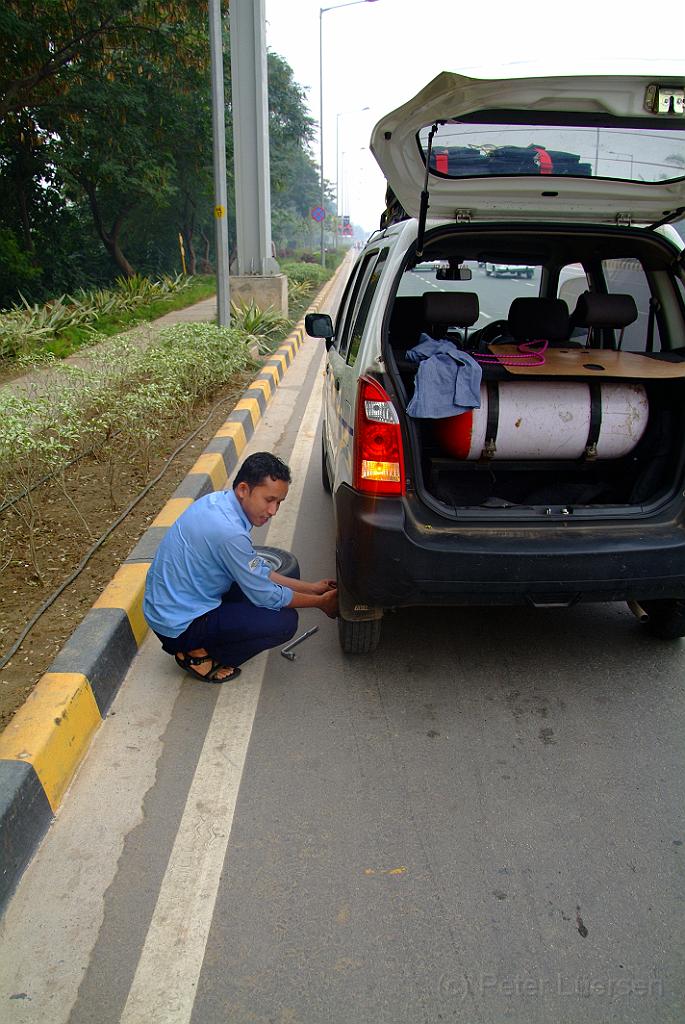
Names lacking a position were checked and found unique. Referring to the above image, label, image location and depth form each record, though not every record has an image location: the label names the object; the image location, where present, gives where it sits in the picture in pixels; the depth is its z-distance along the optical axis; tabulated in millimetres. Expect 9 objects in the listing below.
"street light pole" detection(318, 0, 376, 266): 30703
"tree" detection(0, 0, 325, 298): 12766
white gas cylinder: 3141
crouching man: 2988
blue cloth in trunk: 2947
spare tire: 3718
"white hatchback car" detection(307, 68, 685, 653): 2875
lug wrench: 3461
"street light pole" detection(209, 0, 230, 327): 9758
